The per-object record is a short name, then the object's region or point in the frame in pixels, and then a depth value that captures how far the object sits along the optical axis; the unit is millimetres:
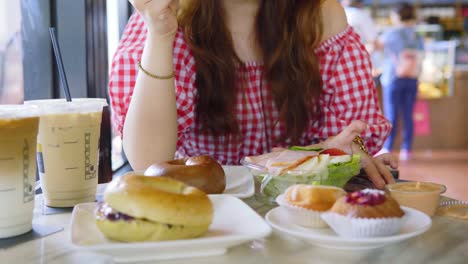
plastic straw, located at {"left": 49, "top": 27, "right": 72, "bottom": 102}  1096
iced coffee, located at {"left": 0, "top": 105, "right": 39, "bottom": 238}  856
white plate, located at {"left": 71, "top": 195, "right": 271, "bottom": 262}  746
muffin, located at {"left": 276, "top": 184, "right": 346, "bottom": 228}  852
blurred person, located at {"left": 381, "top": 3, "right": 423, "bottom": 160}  5867
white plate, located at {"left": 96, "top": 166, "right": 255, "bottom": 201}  1077
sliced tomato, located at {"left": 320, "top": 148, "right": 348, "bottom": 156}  1142
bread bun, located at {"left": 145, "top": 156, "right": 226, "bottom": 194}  1003
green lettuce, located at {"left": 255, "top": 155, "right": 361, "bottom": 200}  1045
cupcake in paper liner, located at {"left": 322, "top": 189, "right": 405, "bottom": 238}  787
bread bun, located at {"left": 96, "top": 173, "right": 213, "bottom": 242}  769
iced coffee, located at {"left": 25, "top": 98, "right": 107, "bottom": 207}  1012
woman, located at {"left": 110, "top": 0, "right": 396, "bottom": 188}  1644
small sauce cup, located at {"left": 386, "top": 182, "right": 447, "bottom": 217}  1012
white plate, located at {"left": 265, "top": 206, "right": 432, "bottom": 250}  782
